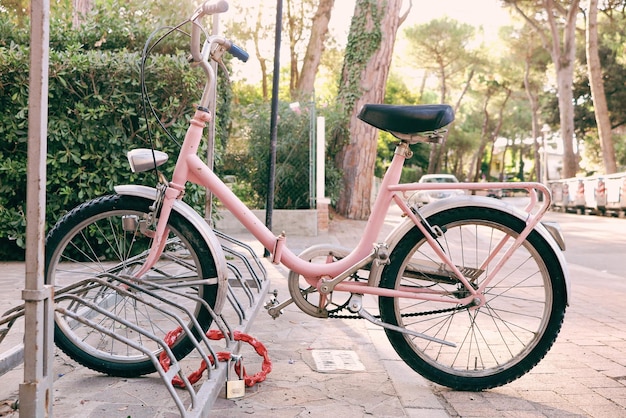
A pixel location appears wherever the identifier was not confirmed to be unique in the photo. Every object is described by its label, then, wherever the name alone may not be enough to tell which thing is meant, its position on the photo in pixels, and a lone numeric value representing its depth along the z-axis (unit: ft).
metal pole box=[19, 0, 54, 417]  5.47
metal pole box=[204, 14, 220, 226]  16.33
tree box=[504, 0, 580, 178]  83.71
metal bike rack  6.87
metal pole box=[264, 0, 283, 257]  23.03
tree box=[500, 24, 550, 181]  114.83
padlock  8.66
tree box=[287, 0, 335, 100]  62.95
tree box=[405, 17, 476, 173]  129.29
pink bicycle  9.25
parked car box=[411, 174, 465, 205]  78.07
